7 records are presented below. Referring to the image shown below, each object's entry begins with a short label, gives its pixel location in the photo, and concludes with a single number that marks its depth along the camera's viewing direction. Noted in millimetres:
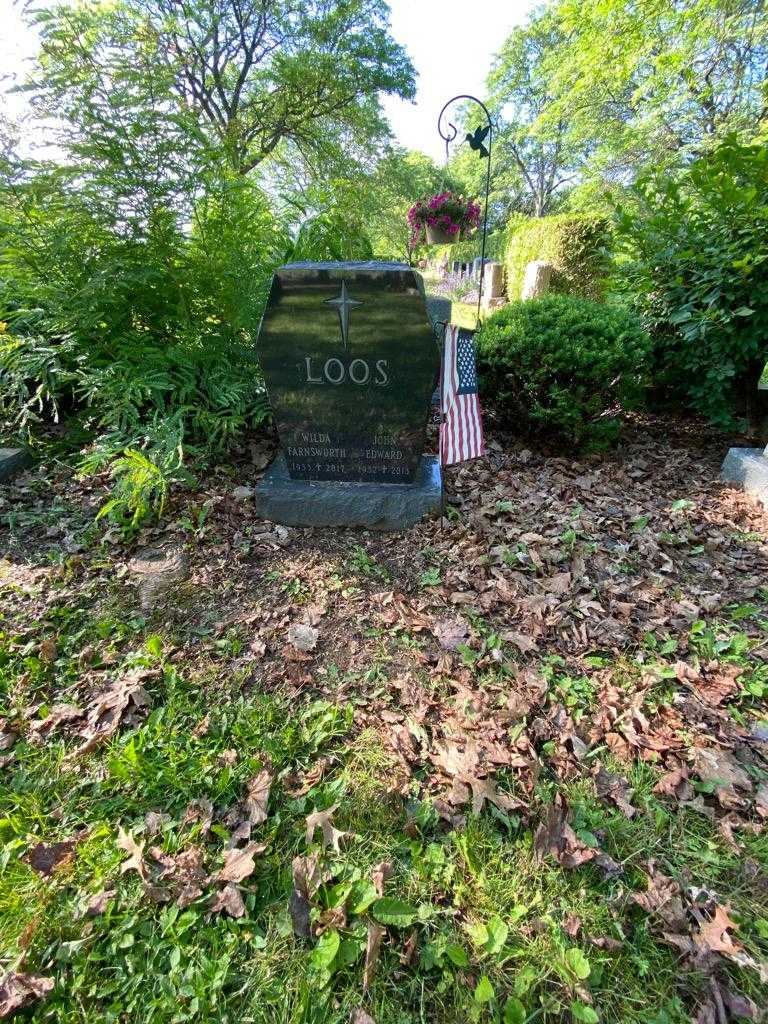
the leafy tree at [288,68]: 10836
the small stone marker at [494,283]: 13812
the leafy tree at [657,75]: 8211
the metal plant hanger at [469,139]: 5091
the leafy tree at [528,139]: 26795
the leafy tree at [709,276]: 3615
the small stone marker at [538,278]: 9664
